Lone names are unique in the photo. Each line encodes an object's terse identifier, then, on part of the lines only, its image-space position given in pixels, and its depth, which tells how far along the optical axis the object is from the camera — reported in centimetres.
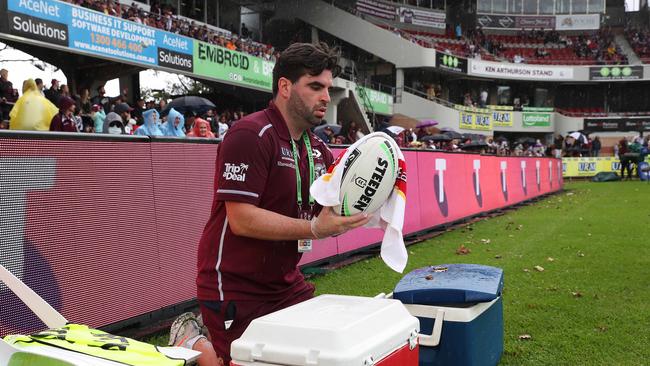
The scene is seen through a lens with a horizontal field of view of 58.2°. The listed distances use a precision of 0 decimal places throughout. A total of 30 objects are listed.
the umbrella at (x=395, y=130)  1722
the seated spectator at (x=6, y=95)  1296
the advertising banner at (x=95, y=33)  1505
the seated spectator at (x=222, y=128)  1592
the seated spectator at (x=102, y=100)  1545
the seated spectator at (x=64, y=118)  859
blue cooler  301
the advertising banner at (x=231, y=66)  2202
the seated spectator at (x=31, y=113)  870
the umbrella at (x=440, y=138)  2761
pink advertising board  378
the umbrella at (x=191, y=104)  1438
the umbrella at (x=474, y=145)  2560
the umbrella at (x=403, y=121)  4022
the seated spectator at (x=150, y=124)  1006
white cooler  181
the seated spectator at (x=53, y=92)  1402
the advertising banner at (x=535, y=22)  5616
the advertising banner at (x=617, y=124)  4844
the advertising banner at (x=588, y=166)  3719
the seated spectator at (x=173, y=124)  1047
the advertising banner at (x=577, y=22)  5597
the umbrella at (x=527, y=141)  4433
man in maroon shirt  249
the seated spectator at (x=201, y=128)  1044
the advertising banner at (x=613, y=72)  5122
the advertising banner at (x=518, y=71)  4844
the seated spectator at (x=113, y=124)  1063
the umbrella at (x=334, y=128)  1653
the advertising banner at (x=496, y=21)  5506
